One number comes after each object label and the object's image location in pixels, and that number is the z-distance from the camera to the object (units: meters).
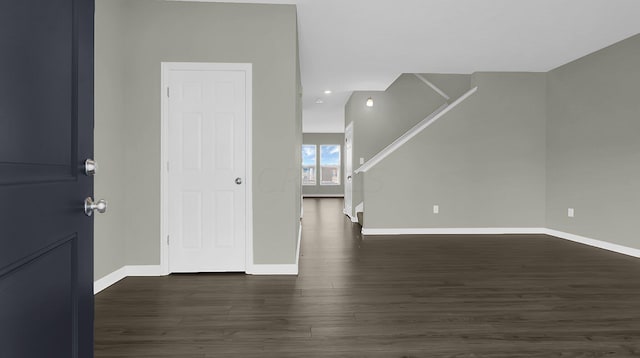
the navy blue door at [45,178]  0.73
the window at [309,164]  14.29
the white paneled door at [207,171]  3.36
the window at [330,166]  14.39
